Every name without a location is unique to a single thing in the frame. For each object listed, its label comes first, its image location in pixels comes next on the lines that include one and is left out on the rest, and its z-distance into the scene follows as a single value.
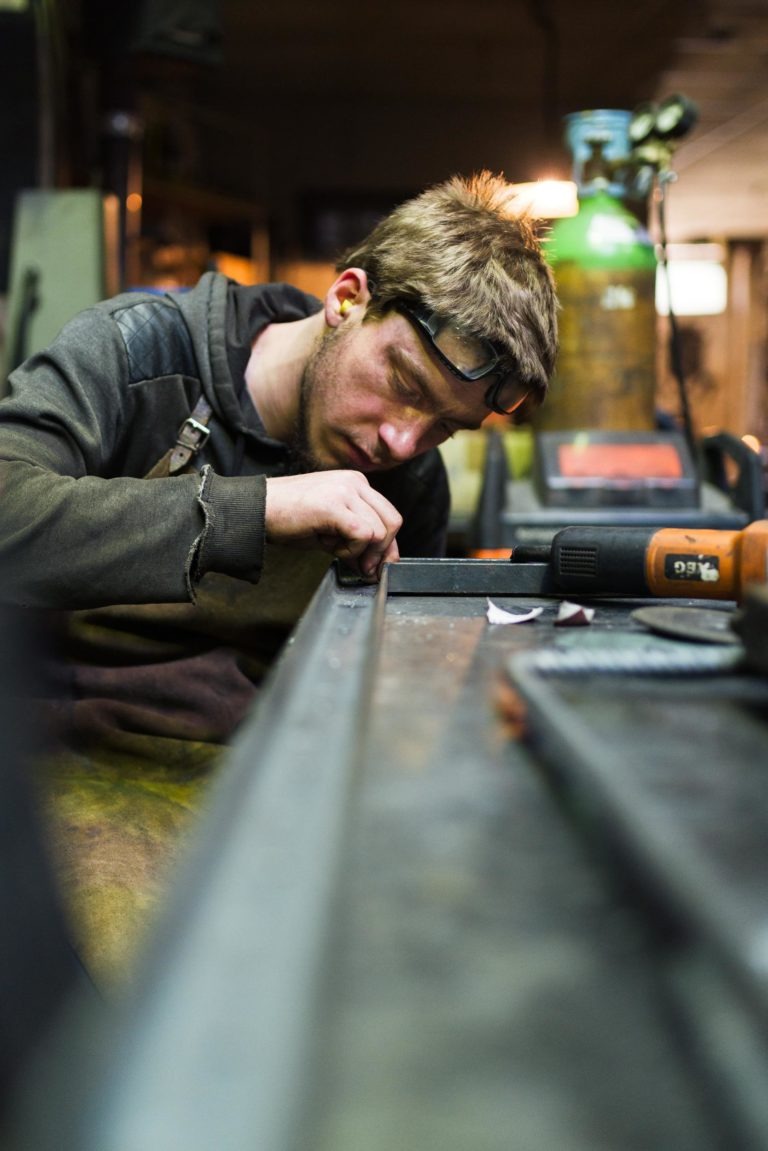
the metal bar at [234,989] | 0.27
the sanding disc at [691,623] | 0.82
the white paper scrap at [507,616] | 0.99
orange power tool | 1.00
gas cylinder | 2.56
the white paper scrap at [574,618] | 0.97
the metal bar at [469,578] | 1.19
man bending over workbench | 1.22
